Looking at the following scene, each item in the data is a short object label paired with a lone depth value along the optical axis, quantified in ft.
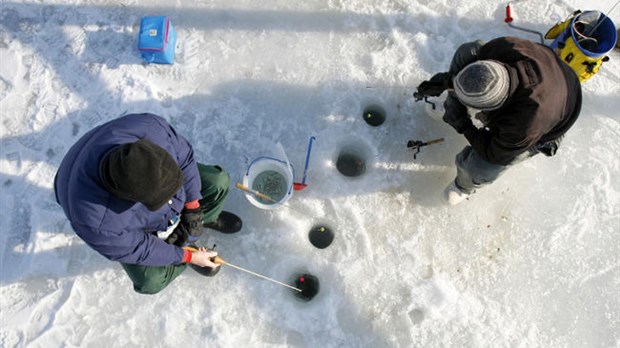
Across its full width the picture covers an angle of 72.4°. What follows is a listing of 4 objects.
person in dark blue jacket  5.95
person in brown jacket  7.37
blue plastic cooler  11.06
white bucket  9.89
